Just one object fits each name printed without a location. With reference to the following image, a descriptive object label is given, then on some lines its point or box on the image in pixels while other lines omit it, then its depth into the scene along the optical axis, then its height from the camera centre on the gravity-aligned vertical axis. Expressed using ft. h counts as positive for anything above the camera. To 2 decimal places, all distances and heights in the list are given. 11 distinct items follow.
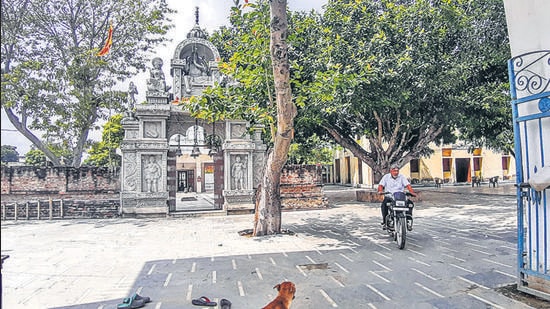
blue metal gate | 11.43 +0.16
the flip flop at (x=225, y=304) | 11.08 -4.47
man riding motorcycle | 20.66 -1.22
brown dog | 9.20 -3.66
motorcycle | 19.02 -2.94
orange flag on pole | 41.09 +15.31
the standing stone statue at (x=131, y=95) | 40.37 +9.37
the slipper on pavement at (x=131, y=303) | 11.24 -4.49
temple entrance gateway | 37.19 +3.06
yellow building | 99.19 -0.78
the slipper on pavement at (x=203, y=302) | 11.53 -4.58
